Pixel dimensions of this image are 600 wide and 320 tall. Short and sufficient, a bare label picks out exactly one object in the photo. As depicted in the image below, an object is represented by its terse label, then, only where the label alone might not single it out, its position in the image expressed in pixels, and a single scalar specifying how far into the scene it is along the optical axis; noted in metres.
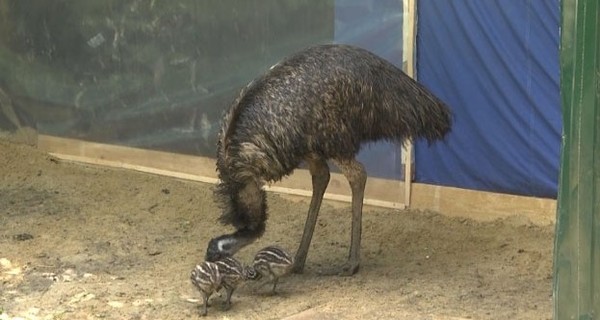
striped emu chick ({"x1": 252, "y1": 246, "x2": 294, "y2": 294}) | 11.07
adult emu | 11.25
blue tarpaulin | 12.62
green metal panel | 7.13
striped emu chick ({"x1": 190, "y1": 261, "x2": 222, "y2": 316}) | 10.58
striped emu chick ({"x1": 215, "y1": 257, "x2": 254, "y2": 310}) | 10.70
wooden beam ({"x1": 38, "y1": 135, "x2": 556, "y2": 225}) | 13.15
